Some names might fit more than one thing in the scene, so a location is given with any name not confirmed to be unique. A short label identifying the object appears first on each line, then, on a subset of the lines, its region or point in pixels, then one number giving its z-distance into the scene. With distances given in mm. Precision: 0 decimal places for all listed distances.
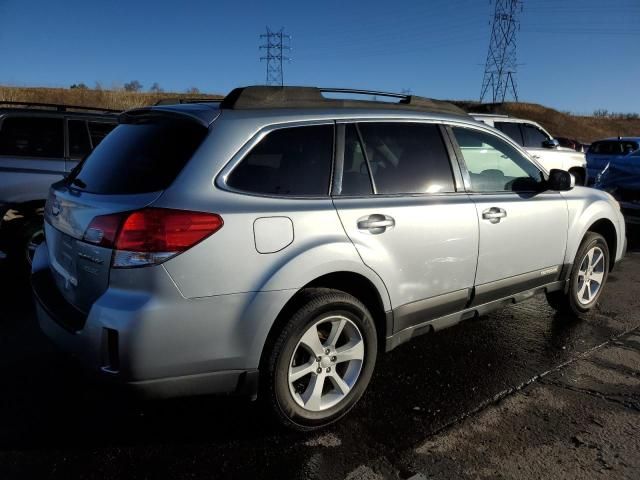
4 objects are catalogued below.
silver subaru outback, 2457
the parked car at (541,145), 11578
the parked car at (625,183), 8531
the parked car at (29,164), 5289
